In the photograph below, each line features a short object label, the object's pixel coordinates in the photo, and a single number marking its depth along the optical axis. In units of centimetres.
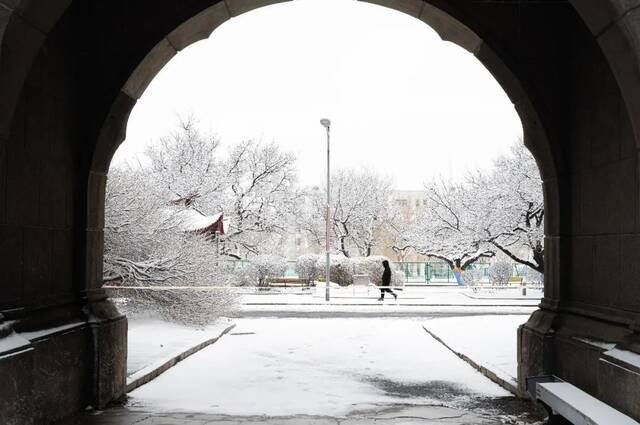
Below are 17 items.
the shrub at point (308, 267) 3366
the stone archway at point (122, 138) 505
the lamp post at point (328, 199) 2594
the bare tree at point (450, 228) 3475
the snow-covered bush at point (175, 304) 1438
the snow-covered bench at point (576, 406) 446
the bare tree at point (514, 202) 3023
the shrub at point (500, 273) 3484
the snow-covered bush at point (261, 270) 3206
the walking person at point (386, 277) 2555
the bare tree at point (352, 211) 5141
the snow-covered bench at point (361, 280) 2995
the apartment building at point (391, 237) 5647
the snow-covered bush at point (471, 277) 3444
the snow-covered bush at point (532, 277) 3634
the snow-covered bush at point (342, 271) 3222
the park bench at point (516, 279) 4245
